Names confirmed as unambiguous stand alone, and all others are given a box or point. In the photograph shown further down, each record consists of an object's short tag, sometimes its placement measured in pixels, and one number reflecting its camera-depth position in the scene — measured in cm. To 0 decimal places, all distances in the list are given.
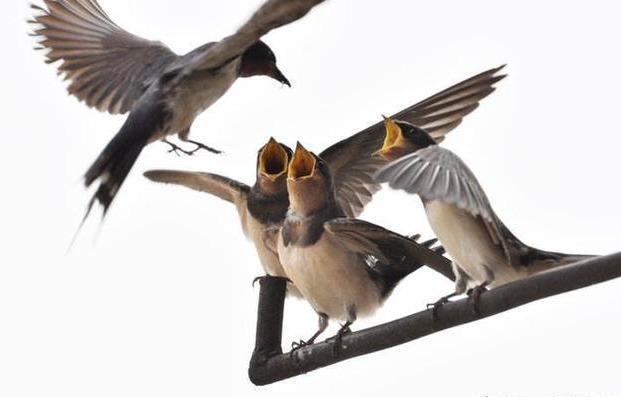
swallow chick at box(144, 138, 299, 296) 525
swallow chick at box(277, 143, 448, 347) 484
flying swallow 521
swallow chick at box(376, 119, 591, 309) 395
